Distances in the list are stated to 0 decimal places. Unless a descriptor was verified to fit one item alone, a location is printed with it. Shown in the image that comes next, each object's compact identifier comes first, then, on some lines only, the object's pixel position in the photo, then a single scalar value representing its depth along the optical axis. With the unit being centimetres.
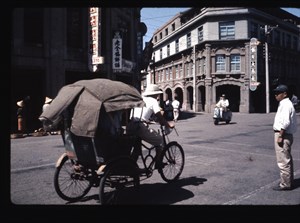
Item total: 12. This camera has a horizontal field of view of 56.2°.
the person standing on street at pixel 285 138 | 486
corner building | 3300
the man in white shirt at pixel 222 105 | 1778
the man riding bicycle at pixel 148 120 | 485
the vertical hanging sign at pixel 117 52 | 1839
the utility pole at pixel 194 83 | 3606
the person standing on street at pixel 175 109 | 2064
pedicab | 400
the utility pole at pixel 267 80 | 2891
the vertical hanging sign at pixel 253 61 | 3086
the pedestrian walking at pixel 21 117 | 1298
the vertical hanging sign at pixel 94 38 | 1712
